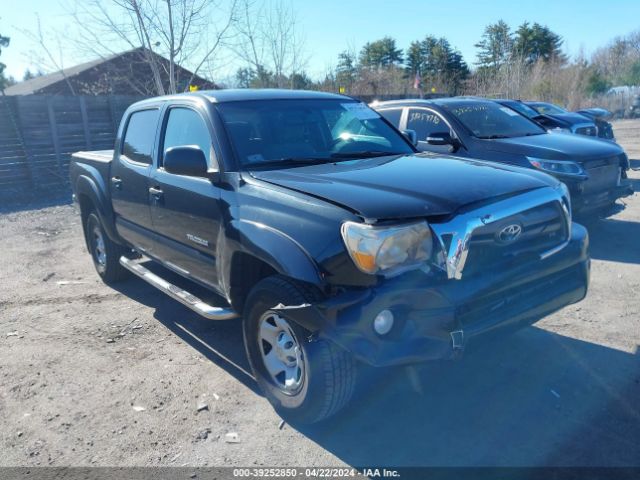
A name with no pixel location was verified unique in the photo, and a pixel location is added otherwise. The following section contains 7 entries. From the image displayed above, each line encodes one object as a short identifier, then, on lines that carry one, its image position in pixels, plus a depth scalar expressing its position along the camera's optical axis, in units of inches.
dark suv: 257.6
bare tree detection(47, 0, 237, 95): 500.4
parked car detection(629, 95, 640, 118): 1299.2
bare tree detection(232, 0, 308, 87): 647.8
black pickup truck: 111.6
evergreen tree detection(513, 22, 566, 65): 2103.8
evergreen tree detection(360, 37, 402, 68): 2367.1
